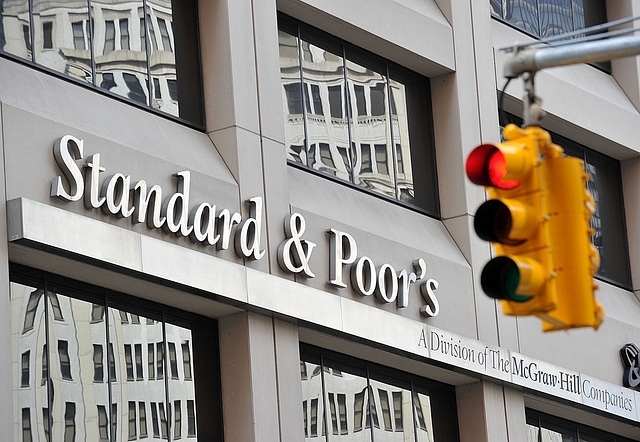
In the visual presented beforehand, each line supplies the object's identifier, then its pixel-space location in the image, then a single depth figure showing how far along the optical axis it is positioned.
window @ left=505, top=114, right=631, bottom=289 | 29.91
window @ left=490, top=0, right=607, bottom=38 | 28.52
